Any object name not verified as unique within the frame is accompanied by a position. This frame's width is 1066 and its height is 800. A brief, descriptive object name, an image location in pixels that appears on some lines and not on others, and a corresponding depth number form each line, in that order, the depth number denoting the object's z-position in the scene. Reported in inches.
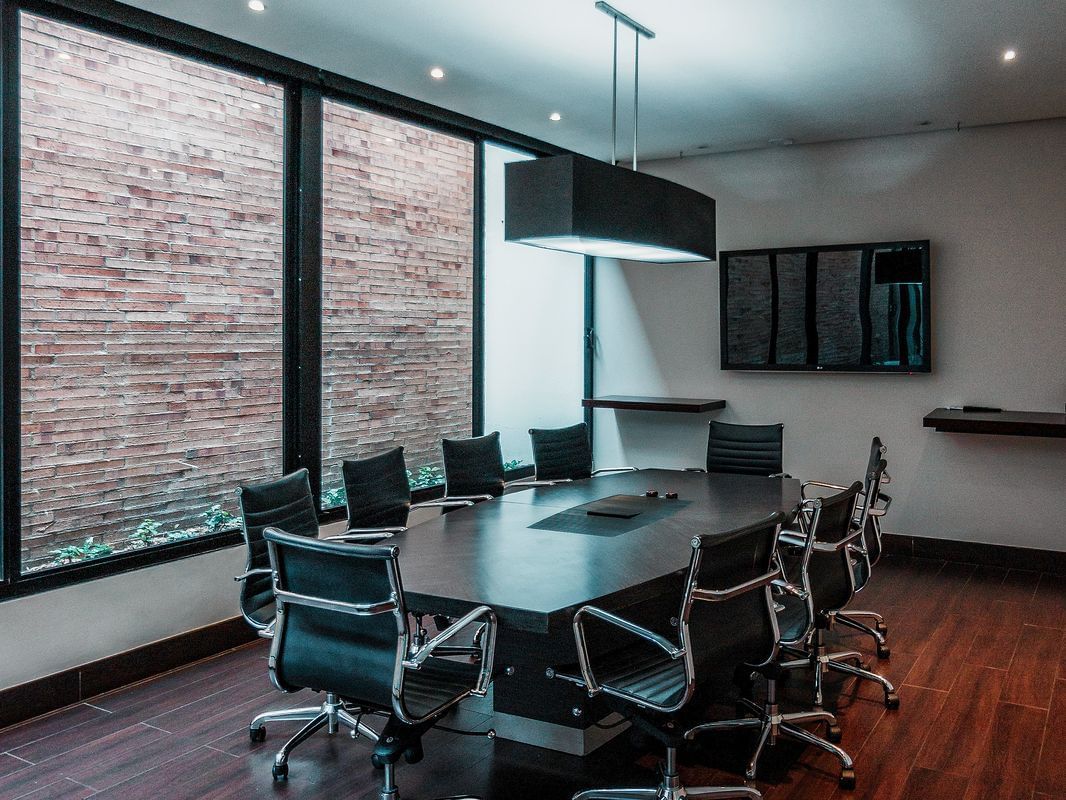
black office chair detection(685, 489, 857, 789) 131.5
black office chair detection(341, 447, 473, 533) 174.6
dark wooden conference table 114.7
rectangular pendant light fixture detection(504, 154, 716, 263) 155.0
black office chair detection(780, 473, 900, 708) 137.9
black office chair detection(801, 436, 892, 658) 169.6
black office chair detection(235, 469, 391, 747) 141.6
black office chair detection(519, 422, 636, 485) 229.3
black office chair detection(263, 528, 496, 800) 103.1
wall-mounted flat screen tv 266.4
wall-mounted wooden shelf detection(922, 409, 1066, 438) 225.9
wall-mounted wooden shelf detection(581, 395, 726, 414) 287.9
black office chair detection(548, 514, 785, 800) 107.7
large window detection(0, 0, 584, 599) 159.3
